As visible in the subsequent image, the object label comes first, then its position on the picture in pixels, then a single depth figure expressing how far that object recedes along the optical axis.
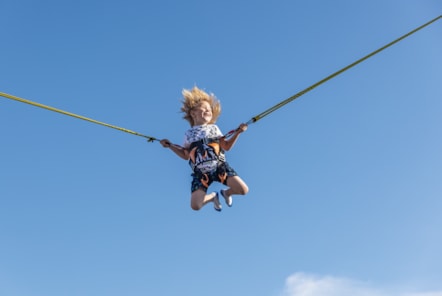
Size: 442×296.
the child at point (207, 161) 9.61
